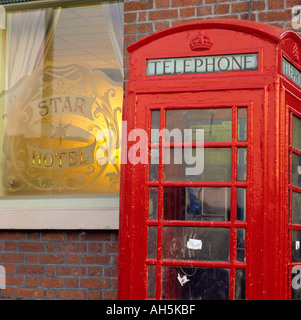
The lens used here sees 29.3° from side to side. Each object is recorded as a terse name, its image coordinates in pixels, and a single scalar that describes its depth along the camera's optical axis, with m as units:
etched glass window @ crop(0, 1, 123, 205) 4.88
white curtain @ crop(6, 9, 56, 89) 5.14
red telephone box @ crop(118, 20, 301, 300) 3.21
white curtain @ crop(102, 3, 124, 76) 4.89
